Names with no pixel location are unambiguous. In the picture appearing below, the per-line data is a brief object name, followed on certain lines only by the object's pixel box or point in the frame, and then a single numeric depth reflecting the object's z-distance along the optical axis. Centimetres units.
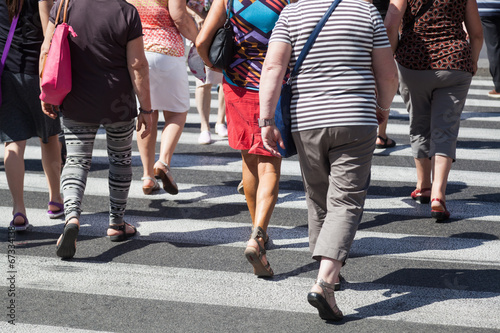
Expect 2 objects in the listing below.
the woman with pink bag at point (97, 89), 952
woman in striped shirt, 788
